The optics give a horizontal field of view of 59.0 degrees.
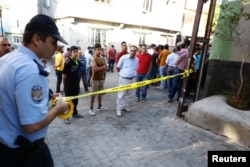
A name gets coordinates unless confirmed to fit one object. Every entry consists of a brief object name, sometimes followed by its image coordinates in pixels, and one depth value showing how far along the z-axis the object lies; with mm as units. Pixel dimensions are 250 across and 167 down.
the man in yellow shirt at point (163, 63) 9320
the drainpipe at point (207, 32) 5508
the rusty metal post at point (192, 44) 5320
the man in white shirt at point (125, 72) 5977
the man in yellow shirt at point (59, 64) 7898
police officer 1415
